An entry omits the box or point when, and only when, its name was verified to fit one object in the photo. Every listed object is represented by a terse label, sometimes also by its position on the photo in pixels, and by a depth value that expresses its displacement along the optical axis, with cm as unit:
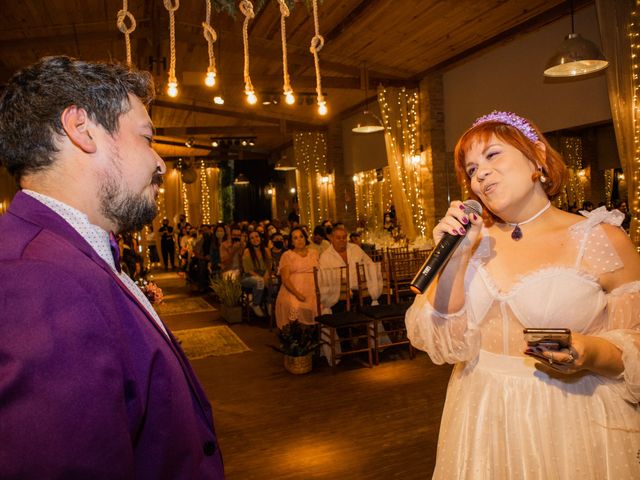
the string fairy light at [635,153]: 536
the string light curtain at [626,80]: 538
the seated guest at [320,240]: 722
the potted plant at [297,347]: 470
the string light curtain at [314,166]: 1375
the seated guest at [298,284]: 548
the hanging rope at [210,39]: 243
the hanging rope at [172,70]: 236
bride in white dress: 137
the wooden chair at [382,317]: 485
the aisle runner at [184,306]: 841
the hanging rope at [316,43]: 239
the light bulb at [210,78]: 327
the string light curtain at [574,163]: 1048
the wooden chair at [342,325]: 473
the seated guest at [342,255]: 566
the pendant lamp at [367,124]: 770
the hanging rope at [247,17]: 228
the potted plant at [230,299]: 728
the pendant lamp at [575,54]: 429
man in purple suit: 69
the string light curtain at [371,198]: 1170
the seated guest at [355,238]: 720
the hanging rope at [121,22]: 216
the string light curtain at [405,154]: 930
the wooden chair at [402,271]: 590
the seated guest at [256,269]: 729
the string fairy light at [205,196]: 1909
